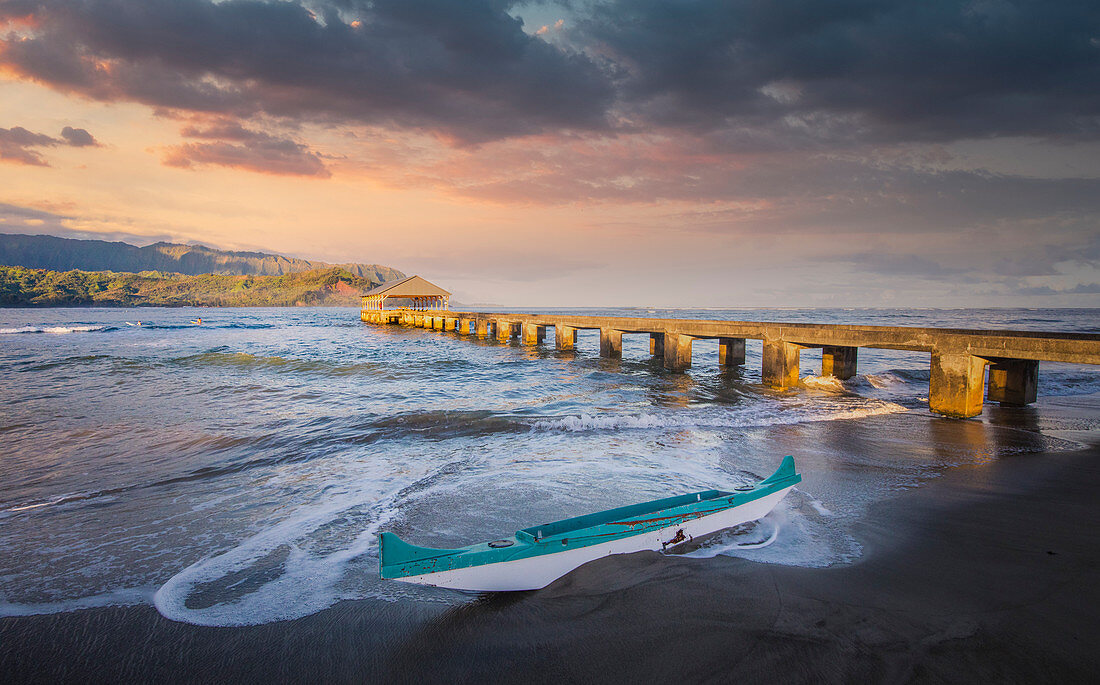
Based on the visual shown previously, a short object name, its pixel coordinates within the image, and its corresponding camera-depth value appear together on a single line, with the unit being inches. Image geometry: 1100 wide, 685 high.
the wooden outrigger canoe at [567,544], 131.6
